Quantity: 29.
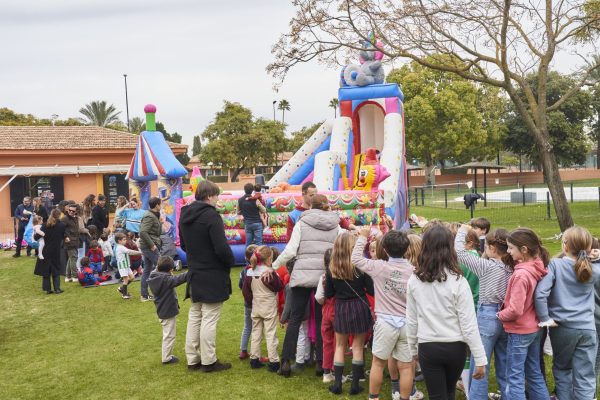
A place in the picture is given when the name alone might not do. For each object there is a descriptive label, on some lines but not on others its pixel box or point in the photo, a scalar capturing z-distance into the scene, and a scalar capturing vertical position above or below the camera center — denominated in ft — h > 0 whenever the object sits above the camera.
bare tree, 36.58 +9.27
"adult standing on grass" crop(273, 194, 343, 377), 15.14 -2.16
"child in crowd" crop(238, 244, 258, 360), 16.43 -4.52
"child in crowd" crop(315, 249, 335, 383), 14.84 -4.29
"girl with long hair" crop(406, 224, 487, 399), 10.06 -2.66
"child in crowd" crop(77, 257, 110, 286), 30.12 -4.87
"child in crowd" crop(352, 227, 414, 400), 12.37 -3.03
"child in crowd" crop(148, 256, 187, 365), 17.03 -3.74
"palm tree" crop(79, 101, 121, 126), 153.69 +20.94
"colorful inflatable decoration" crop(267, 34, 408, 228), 33.32 +2.35
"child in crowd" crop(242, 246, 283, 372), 15.97 -3.38
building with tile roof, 62.69 +2.86
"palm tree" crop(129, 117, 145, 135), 177.78 +20.18
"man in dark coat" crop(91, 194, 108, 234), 33.94 -1.73
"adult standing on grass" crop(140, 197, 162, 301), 24.70 -2.38
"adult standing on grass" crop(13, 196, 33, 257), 41.65 -2.13
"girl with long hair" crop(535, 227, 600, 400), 11.51 -2.95
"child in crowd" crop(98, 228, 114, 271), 31.65 -3.48
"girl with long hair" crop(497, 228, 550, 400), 11.31 -2.88
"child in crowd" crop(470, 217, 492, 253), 14.46 -1.43
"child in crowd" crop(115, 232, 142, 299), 27.22 -3.73
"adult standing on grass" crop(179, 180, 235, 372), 15.43 -2.25
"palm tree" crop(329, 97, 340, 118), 203.92 +28.05
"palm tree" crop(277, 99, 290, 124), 214.71 +29.26
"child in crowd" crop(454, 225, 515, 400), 12.00 -2.63
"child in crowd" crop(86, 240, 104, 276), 30.78 -4.04
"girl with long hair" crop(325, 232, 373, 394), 13.71 -3.30
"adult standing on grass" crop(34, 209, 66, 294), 28.09 -3.30
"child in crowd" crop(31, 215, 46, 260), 28.10 -2.54
